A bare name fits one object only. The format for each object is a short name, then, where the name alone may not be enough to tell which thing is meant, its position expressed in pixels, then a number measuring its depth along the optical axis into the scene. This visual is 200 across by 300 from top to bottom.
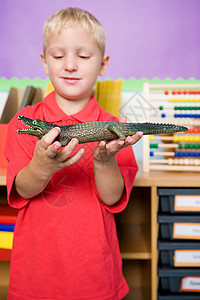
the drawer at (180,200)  1.08
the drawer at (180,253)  1.10
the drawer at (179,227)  1.09
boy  0.82
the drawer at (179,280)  1.10
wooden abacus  1.20
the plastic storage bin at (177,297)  1.12
